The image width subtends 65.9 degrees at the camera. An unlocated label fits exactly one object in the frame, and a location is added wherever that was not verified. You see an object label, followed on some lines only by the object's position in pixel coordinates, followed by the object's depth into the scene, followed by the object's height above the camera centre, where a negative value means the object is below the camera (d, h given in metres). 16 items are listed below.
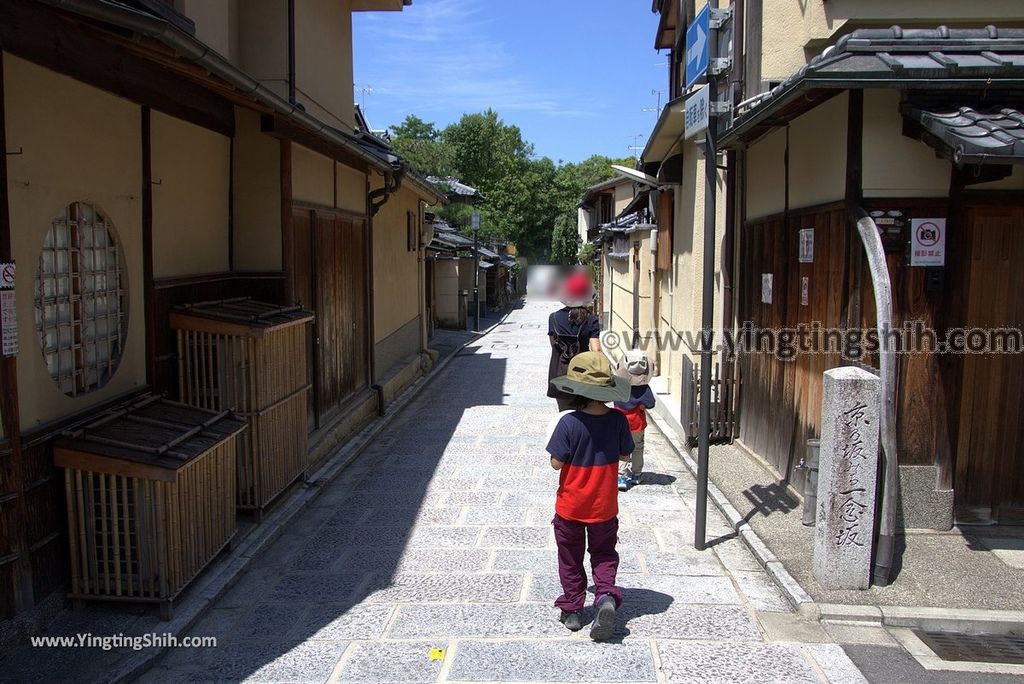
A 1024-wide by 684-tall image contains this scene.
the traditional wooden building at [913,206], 5.53 +0.68
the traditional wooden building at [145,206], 4.59 +0.68
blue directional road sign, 6.18 +1.96
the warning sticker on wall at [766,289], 8.49 +0.01
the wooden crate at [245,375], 6.60 -0.74
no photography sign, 5.98 +0.37
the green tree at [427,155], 35.25 +5.97
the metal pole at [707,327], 6.29 -0.30
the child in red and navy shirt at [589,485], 4.93 -1.23
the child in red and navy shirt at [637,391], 8.02 -1.04
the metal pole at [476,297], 30.56 -0.33
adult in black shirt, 8.00 -0.38
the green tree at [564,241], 56.50 +3.49
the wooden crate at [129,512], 4.88 -1.42
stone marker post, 5.35 -1.26
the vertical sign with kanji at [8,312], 4.37 -0.15
